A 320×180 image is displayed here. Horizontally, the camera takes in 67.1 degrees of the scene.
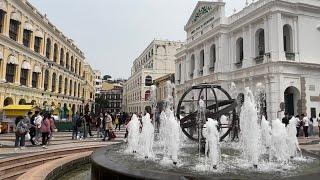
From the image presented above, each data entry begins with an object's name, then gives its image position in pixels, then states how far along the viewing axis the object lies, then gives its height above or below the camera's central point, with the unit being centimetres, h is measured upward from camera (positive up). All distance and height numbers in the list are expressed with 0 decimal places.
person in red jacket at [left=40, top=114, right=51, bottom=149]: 1092 -90
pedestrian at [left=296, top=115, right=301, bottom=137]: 1487 -93
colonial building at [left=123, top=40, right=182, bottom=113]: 4997 +873
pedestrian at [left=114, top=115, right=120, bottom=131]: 2146 -116
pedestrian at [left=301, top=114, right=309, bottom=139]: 1496 -98
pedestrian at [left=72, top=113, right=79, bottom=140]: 1409 -104
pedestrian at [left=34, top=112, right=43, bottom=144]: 1185 -78
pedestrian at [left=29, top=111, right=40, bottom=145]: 1182 -119
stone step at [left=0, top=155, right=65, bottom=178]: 618 -165
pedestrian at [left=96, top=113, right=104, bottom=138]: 1554 -109
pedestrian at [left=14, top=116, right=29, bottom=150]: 1008 -97
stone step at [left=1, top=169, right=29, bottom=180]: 597 -172
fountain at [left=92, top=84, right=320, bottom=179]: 455 -123
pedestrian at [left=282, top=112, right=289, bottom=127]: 1413 -68
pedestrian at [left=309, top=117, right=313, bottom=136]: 1648 -130
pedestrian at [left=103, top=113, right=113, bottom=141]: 1349 -93
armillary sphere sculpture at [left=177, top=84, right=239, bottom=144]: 729 -20
